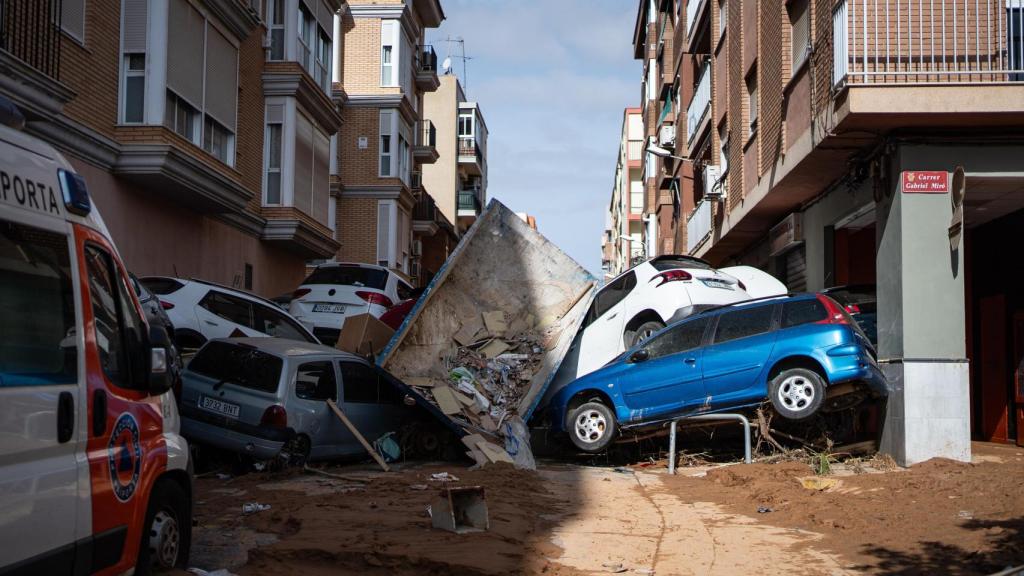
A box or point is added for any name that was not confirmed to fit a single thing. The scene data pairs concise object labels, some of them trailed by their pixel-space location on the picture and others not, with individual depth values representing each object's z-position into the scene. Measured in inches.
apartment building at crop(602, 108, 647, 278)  2736.2
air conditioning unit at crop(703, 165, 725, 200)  954.1
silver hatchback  465.7
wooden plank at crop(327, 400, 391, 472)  499.5
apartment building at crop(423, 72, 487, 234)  2401.6
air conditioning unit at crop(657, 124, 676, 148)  1491.1
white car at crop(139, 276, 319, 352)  592.4
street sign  507.5
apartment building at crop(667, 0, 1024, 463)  500.1
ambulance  173.8
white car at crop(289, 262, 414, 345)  762.2
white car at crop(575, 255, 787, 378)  592.4
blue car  481.1
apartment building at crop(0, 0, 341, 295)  607.5
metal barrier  493.2
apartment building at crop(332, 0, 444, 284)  1545.3
